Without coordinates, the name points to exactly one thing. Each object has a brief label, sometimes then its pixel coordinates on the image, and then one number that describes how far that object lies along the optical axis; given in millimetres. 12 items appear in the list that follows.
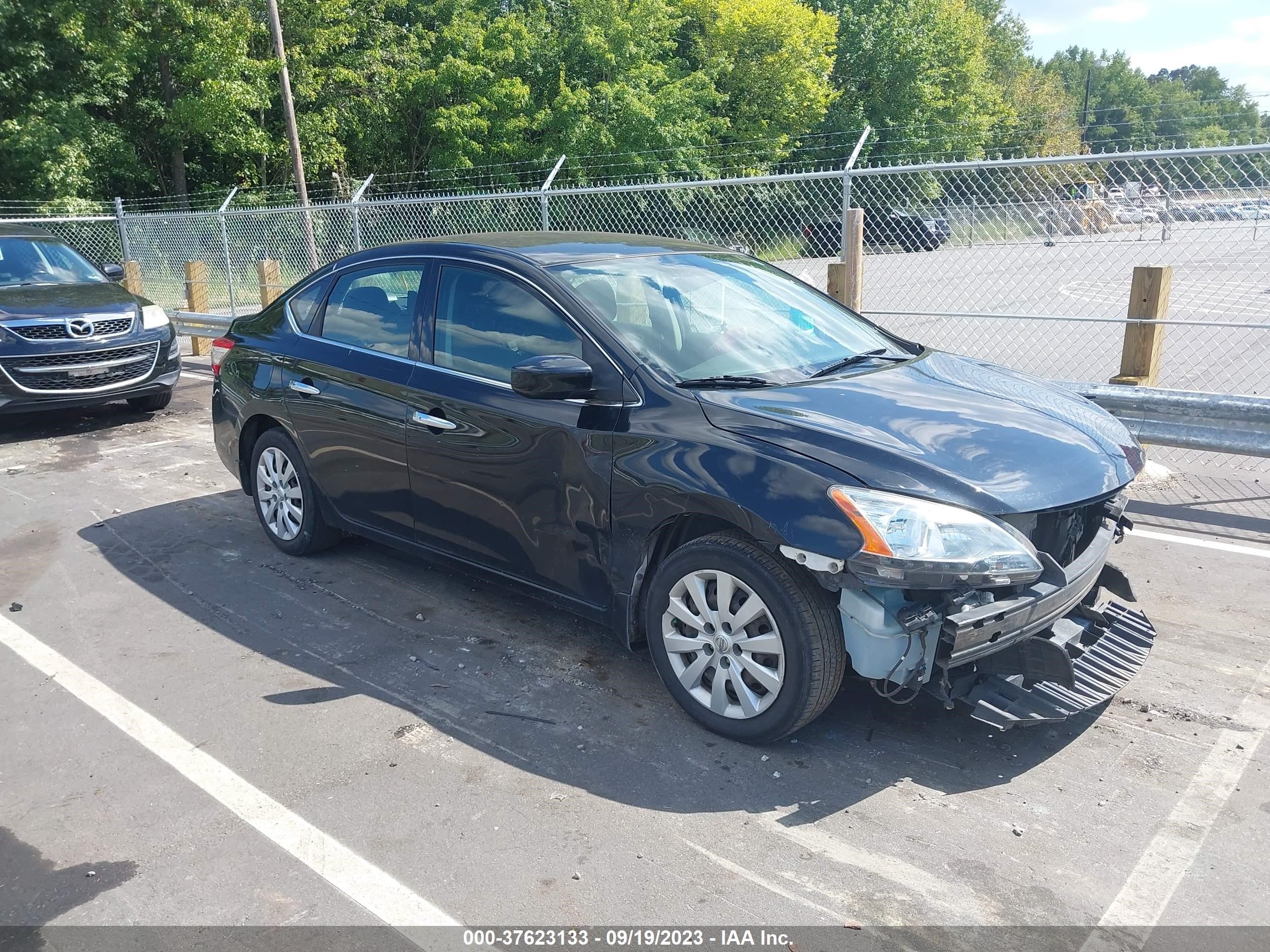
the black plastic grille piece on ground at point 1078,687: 3277
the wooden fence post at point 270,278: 12875
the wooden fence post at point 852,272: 7867
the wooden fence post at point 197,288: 13789
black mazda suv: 8617
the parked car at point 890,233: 8953
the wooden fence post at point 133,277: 14836
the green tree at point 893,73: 42344
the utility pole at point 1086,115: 74812
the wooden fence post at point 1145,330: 6613
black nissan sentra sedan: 3236
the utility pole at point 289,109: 23703
